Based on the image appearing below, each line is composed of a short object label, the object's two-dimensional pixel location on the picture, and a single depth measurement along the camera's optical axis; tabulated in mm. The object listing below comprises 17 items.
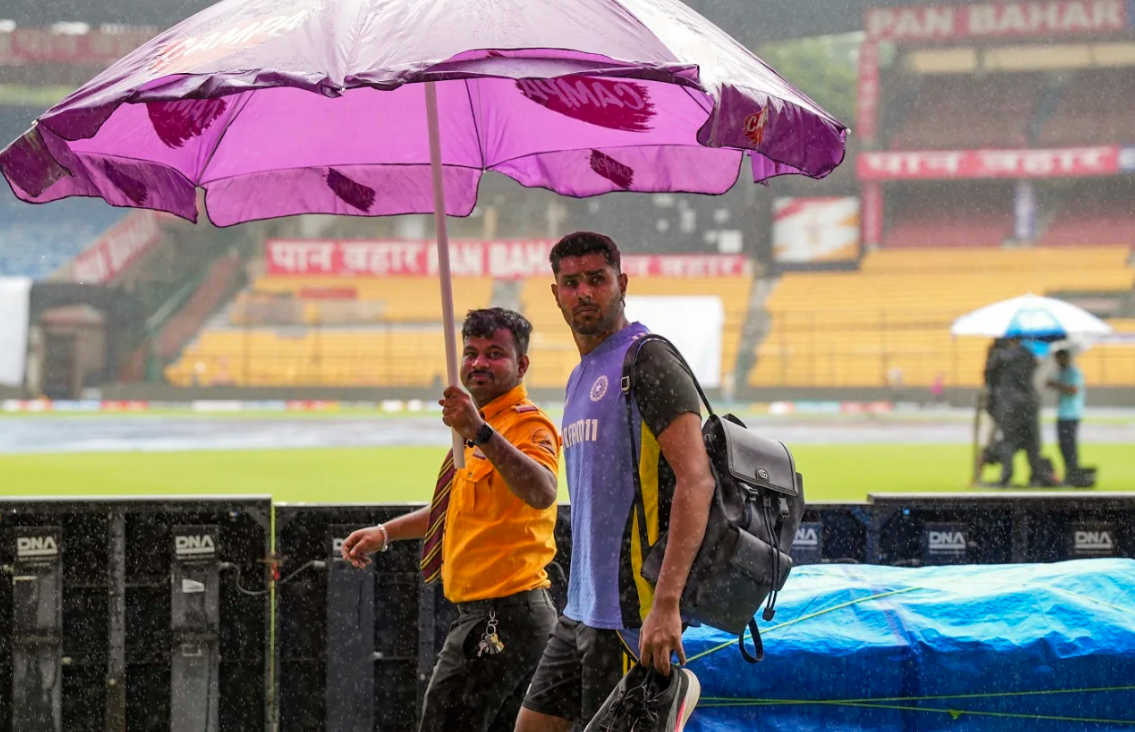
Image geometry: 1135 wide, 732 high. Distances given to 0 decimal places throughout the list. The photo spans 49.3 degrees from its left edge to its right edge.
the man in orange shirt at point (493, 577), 3436
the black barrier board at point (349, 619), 5043
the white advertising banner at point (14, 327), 36188
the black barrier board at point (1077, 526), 5324
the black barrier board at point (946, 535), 5324
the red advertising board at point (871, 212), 39625
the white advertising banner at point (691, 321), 37969
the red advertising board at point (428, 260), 38562
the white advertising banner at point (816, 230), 39531
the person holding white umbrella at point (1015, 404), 17391
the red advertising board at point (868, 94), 39344
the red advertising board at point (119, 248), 38062
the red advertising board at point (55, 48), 36375
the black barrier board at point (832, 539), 5359
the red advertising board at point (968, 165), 39156
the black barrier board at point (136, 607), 4988
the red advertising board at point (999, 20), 38688
